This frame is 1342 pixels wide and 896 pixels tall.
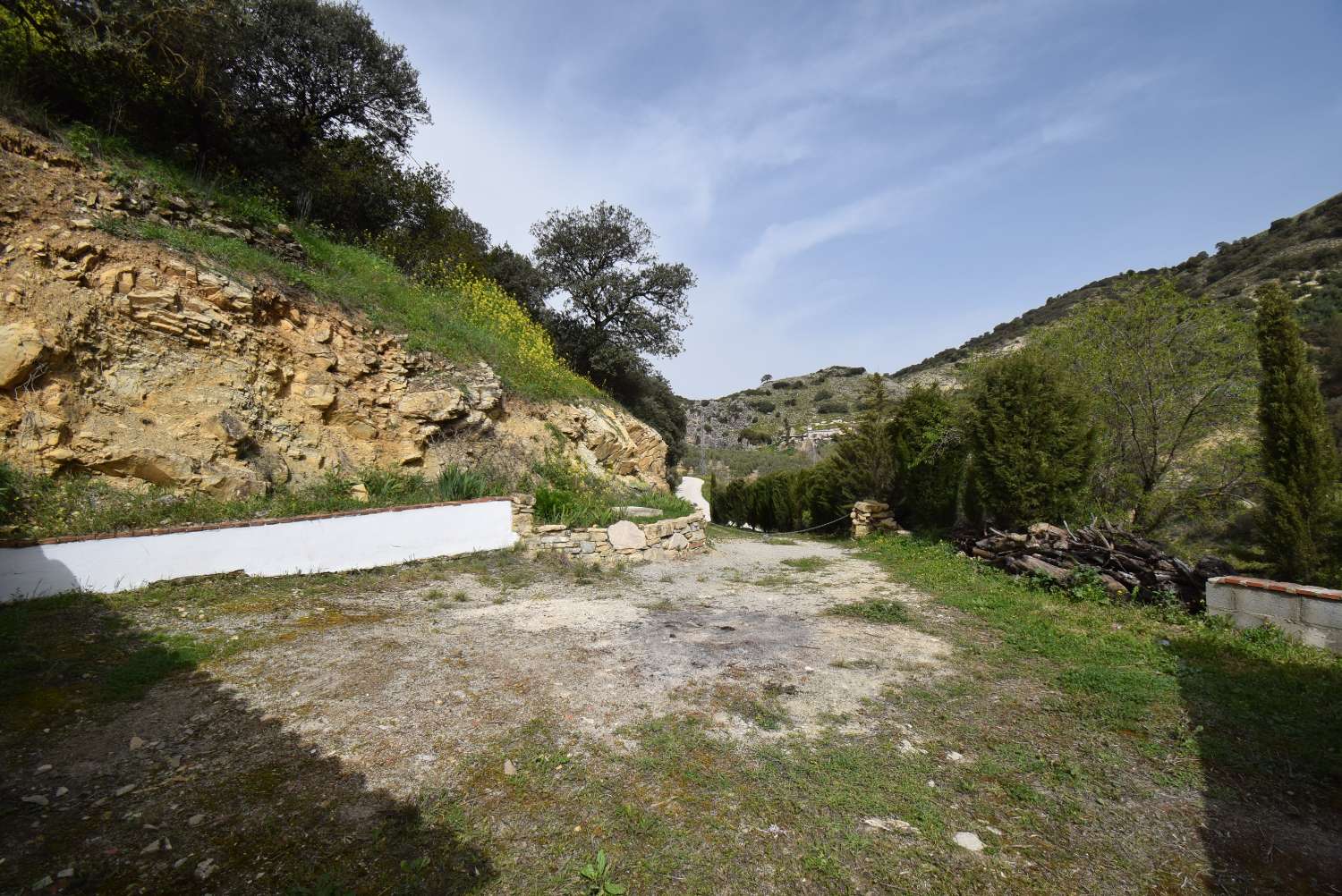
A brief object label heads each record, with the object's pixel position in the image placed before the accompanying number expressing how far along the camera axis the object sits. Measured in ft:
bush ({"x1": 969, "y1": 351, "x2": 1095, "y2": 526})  27.02
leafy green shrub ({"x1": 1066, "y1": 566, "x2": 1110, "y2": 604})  19.65
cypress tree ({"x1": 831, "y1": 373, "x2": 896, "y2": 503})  44.55
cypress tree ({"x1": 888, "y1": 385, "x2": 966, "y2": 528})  36.14
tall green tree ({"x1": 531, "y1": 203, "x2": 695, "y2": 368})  57.06
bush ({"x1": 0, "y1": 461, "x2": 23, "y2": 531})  16.80
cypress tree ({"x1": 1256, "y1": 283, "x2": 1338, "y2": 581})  23.31
